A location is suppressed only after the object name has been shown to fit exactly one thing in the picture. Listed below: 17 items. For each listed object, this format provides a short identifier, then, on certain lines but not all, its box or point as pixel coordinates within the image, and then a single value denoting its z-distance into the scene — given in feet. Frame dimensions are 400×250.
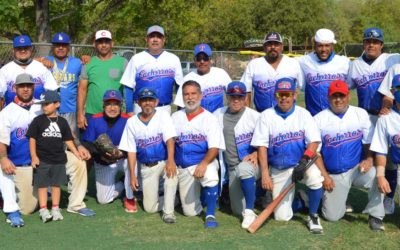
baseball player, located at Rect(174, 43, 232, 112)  20.88
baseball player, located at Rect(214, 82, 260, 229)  18.74
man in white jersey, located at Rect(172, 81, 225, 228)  18.42
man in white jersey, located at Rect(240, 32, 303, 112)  20.27
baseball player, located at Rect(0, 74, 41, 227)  18.40
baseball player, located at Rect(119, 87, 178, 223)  18.94
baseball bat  16.81
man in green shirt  21.53
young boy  18.30
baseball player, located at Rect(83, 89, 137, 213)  20.92
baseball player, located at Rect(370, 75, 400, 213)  16.88
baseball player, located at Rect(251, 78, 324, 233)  17.48
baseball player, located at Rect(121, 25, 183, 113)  21.33
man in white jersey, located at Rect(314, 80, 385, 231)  17.97
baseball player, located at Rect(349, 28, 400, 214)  19.22
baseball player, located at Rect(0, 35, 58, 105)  20.17
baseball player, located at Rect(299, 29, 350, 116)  19.85
